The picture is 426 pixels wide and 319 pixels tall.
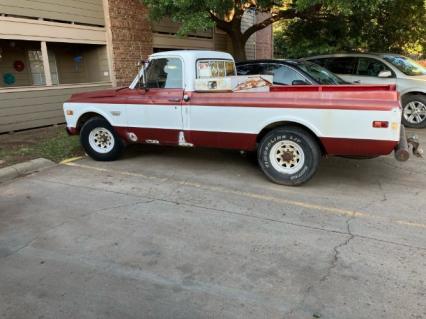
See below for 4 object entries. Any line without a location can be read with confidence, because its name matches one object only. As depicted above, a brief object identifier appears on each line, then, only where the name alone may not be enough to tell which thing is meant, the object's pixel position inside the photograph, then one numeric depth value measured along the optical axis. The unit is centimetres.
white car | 933
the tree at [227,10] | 959
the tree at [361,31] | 1251
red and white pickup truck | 495
